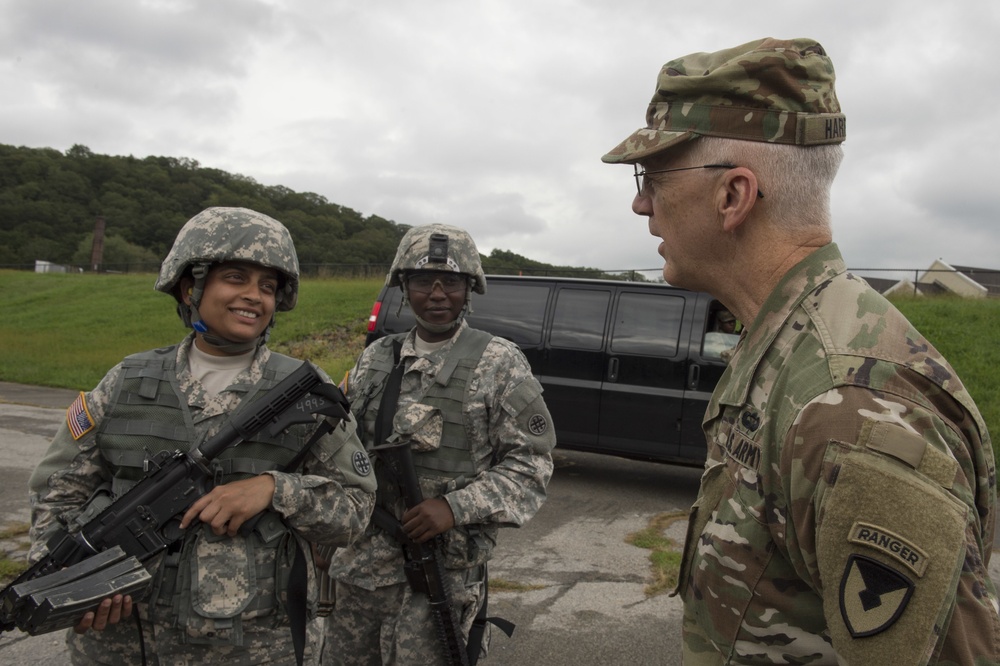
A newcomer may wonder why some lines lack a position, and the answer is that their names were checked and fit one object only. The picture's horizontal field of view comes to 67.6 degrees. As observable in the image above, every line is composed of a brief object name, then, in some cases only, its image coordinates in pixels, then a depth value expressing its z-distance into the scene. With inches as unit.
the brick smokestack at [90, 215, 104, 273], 1787.9
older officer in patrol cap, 40.6
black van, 263.1
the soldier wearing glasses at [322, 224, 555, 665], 110.7
